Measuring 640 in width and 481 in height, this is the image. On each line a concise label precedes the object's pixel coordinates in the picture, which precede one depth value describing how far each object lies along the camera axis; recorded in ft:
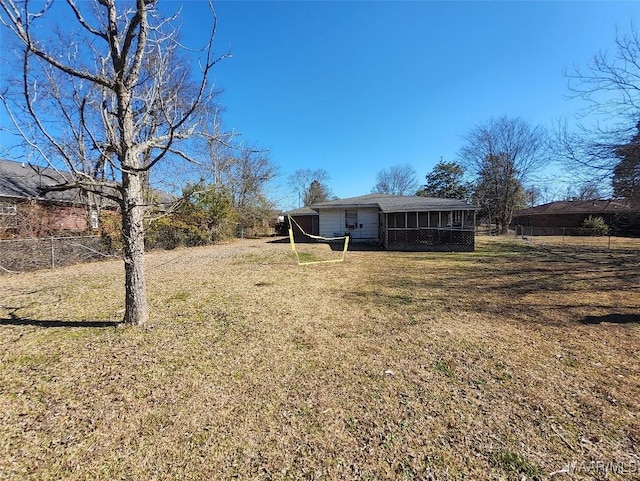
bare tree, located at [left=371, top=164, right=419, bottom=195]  162.90
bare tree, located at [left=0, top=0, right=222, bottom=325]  9.75
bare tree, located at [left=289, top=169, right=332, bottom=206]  145.35
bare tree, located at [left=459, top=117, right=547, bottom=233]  96.17
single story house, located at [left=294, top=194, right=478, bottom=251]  47.37
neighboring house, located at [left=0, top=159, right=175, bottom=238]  32.11
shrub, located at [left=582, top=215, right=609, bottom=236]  81.46
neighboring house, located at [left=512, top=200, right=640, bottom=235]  86.33
